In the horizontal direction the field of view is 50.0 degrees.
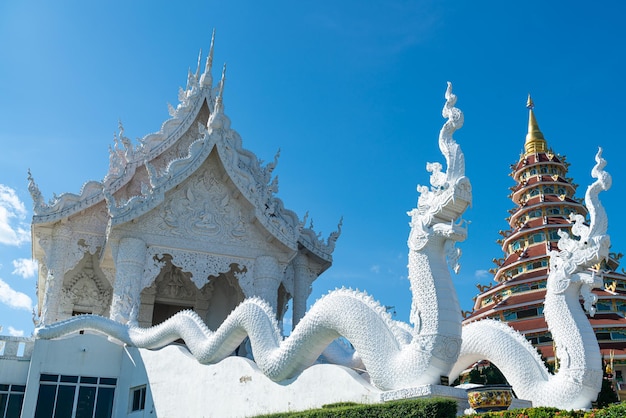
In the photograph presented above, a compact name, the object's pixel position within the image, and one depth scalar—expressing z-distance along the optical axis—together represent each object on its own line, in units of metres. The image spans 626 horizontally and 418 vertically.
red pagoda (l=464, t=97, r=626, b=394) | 22.75
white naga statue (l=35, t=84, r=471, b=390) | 7.63
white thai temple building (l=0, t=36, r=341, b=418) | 12.78
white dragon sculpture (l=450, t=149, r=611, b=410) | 8.41
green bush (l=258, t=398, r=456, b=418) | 6.32
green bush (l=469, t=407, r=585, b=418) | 6.24
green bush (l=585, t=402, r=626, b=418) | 5.95
